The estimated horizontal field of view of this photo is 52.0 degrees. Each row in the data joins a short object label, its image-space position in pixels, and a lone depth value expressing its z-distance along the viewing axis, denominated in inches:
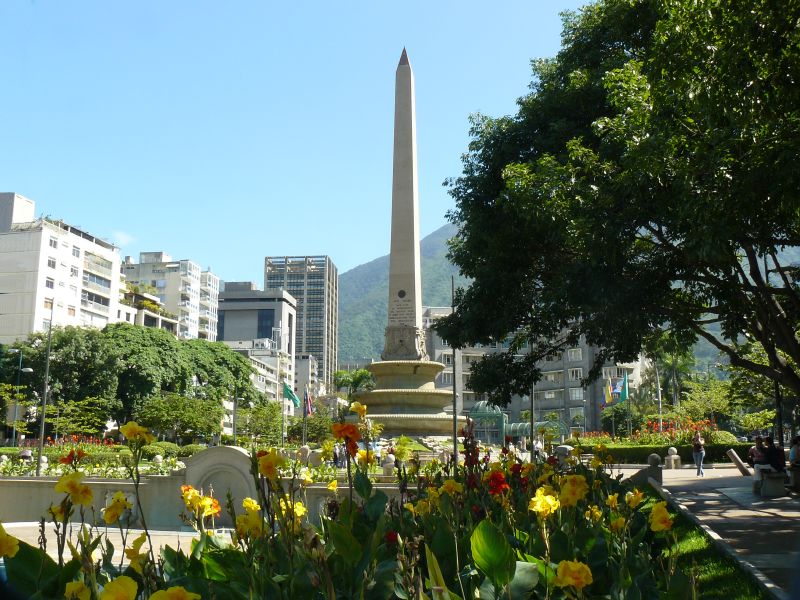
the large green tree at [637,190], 384.8
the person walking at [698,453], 992.2
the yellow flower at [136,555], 129.7
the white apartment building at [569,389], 3248.0
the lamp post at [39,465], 954.5
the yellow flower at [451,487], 202.4
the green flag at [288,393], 1676.9
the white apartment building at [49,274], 2481.5
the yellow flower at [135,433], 159.0
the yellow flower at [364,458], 199.9
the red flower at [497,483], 210.0
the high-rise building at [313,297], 7165.4
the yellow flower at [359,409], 195.3
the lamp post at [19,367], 2065.7
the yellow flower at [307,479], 217.7
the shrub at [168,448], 1434.5
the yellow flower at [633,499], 182.2
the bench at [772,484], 640.4
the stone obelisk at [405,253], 1322.6
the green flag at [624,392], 1724.2
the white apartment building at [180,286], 3784.5
